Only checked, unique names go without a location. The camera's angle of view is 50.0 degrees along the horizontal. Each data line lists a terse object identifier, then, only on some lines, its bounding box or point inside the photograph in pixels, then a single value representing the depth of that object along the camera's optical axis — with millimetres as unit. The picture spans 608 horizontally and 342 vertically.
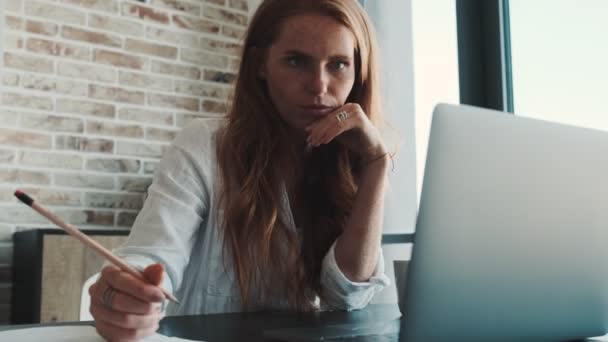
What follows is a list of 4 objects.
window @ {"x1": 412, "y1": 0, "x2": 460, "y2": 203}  2729
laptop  577
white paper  738
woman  1177
